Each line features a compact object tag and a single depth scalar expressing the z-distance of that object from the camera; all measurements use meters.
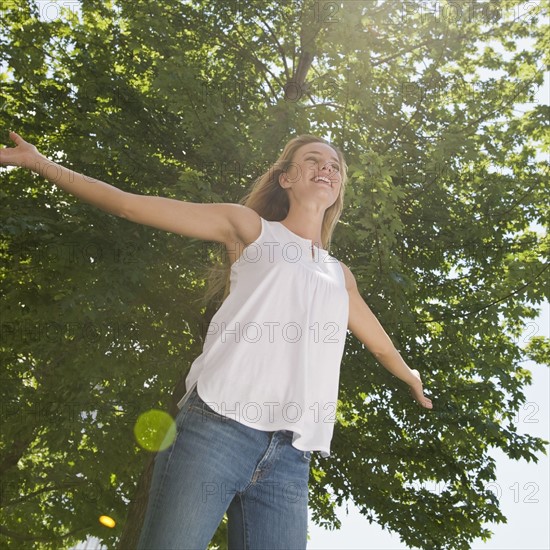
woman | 2.01
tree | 6.86
